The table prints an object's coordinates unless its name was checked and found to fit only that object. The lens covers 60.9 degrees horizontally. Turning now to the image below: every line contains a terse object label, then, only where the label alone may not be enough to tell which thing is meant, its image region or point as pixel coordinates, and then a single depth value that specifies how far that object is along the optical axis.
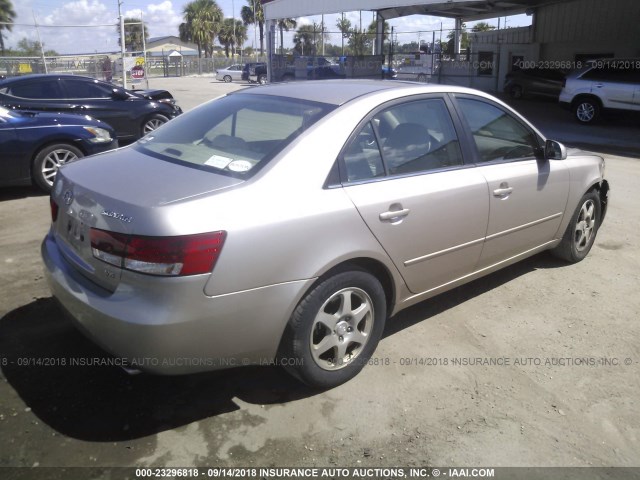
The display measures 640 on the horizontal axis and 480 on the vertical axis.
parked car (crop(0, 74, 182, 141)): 9.01
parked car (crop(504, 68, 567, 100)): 21.78
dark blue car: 6.54
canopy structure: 18.96
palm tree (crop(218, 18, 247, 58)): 68.66
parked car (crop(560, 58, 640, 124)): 14.28
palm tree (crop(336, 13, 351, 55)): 30.92
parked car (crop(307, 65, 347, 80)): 24.61
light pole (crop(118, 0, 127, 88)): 20.30
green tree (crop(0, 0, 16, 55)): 37.88
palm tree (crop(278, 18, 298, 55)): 24.61
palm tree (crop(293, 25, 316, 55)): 27.25
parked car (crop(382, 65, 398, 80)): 25.26
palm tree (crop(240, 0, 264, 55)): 65.66
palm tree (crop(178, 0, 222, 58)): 65.94
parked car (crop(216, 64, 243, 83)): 41.78
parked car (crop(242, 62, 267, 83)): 36.75
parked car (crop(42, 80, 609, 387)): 2.41
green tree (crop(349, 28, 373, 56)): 26.59
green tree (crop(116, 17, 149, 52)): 58.21
